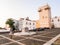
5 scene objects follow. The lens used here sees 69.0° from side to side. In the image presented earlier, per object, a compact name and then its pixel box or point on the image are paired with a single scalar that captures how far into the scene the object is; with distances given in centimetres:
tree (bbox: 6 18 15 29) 2014
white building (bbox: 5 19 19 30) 2497
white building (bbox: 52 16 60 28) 2246
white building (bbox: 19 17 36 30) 2602
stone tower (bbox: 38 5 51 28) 2167
